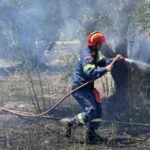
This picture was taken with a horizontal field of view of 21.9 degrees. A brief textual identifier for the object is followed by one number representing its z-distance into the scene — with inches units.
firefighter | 269.0
